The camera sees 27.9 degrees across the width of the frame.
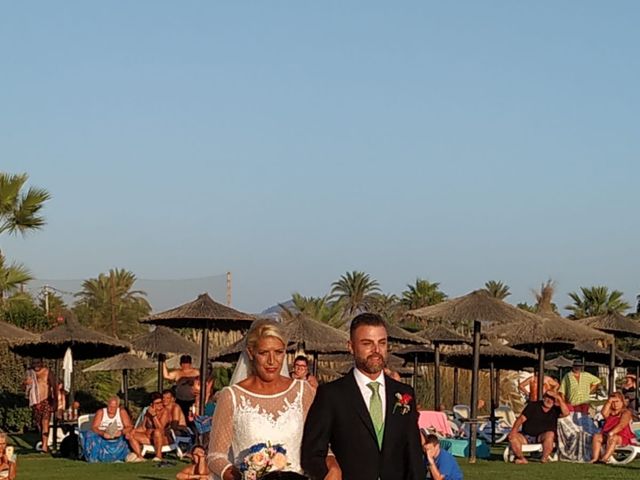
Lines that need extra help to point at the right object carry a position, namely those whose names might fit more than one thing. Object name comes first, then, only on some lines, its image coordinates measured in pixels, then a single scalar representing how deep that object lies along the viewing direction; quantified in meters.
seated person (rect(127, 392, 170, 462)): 21.11
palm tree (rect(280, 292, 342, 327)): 64.75
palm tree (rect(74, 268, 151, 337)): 56.94
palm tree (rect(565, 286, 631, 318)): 79.25
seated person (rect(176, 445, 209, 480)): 15.37
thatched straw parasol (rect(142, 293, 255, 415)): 20.77
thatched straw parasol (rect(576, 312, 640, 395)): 27.83
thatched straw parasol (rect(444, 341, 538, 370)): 27.20
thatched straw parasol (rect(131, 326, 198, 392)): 27.09
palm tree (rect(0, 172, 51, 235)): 30.67
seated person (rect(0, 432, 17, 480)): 14.71
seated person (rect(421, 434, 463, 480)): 13.73
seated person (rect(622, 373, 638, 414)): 31.85
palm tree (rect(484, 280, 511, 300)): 82.00
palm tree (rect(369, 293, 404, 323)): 74.39
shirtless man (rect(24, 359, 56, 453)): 24.72
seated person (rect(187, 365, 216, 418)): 21.14
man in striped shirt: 24.08
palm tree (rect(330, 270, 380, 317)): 82.62
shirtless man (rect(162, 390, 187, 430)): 22.00
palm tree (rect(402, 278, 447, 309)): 77.12
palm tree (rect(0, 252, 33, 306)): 30.56
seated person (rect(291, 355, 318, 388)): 16.80
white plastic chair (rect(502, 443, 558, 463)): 20.67
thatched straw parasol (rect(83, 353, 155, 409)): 27.67
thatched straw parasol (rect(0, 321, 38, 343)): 23.02
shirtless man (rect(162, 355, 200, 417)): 23.50
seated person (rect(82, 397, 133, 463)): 21.09
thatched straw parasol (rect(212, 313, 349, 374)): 24.05
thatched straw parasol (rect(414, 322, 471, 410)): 30.46
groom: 5.58
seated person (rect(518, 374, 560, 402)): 23.31
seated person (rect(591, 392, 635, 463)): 20.50
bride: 5.71
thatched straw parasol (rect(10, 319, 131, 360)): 23.95
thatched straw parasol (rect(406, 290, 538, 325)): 20.28
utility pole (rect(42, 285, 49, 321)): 38.77
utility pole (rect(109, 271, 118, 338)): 55.19
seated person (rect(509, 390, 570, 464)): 20.55
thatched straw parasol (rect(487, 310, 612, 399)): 24.08
